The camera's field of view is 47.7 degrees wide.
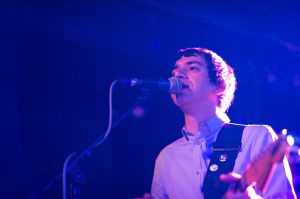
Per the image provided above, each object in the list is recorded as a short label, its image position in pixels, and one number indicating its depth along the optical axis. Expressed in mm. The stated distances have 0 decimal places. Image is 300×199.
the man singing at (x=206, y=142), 2488
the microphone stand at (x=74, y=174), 1901
